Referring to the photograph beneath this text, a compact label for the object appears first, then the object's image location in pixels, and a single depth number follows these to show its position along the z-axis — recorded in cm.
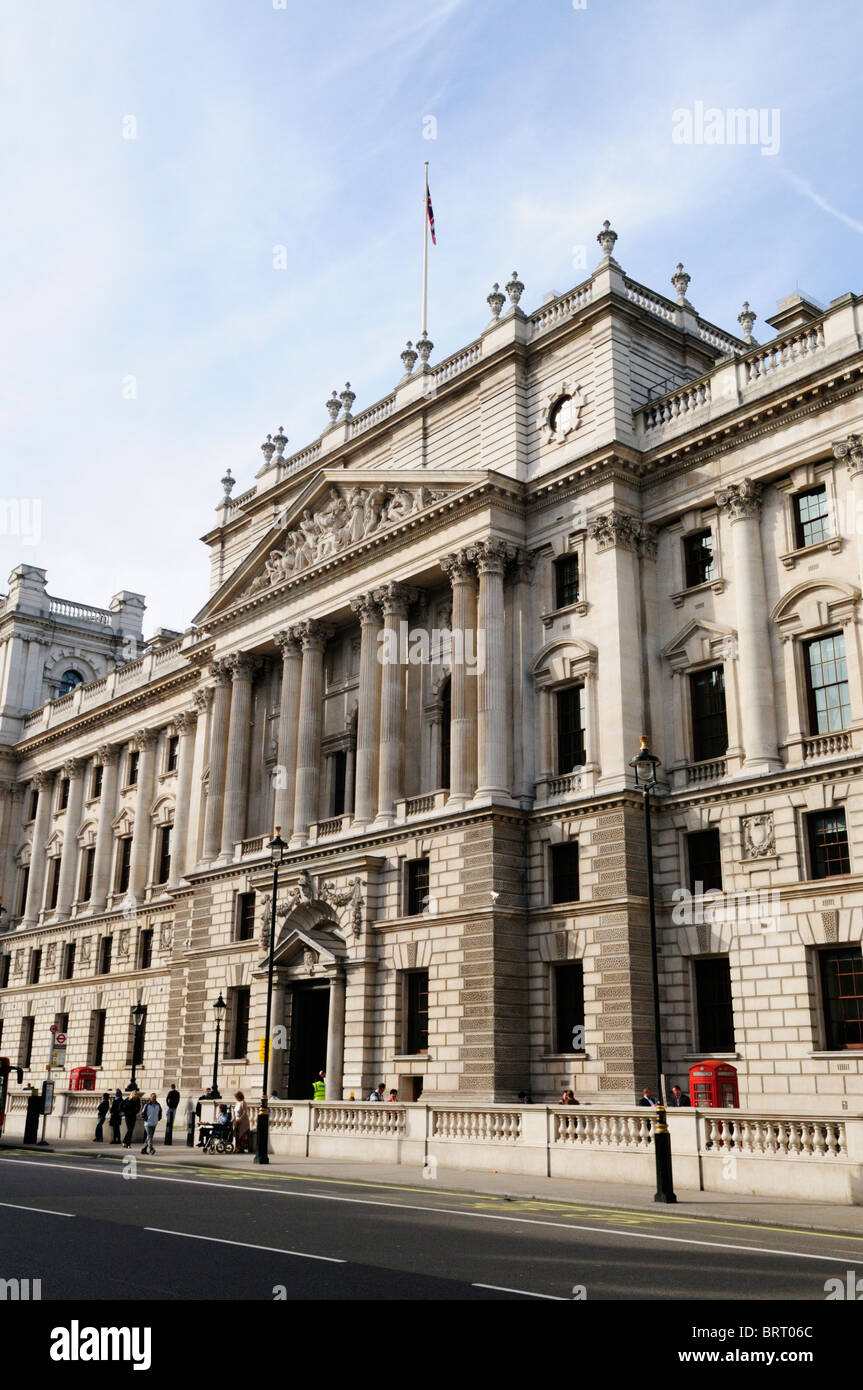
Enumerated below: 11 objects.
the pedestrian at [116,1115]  3769
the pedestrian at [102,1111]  3847
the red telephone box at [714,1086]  2859
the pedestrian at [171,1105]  3732
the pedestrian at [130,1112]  3675
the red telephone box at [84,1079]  5350
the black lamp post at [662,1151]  2064
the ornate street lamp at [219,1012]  4155
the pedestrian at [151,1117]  3353
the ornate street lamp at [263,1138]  2933
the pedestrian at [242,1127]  3294
